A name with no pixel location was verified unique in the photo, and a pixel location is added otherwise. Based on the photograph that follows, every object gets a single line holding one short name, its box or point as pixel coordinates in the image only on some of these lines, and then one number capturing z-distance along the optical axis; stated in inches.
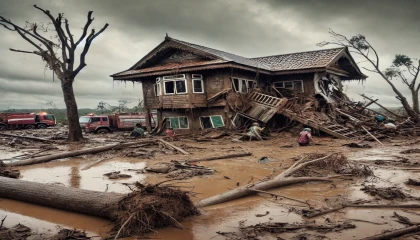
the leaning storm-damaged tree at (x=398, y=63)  1088.2
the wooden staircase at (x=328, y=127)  692.5
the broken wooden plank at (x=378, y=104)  894.4
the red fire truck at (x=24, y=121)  1353.3
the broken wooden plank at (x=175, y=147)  525.0
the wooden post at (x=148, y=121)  986.8
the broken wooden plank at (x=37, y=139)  742.1
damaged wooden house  815.1
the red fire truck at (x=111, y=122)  1117.1
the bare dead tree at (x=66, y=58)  764.0
